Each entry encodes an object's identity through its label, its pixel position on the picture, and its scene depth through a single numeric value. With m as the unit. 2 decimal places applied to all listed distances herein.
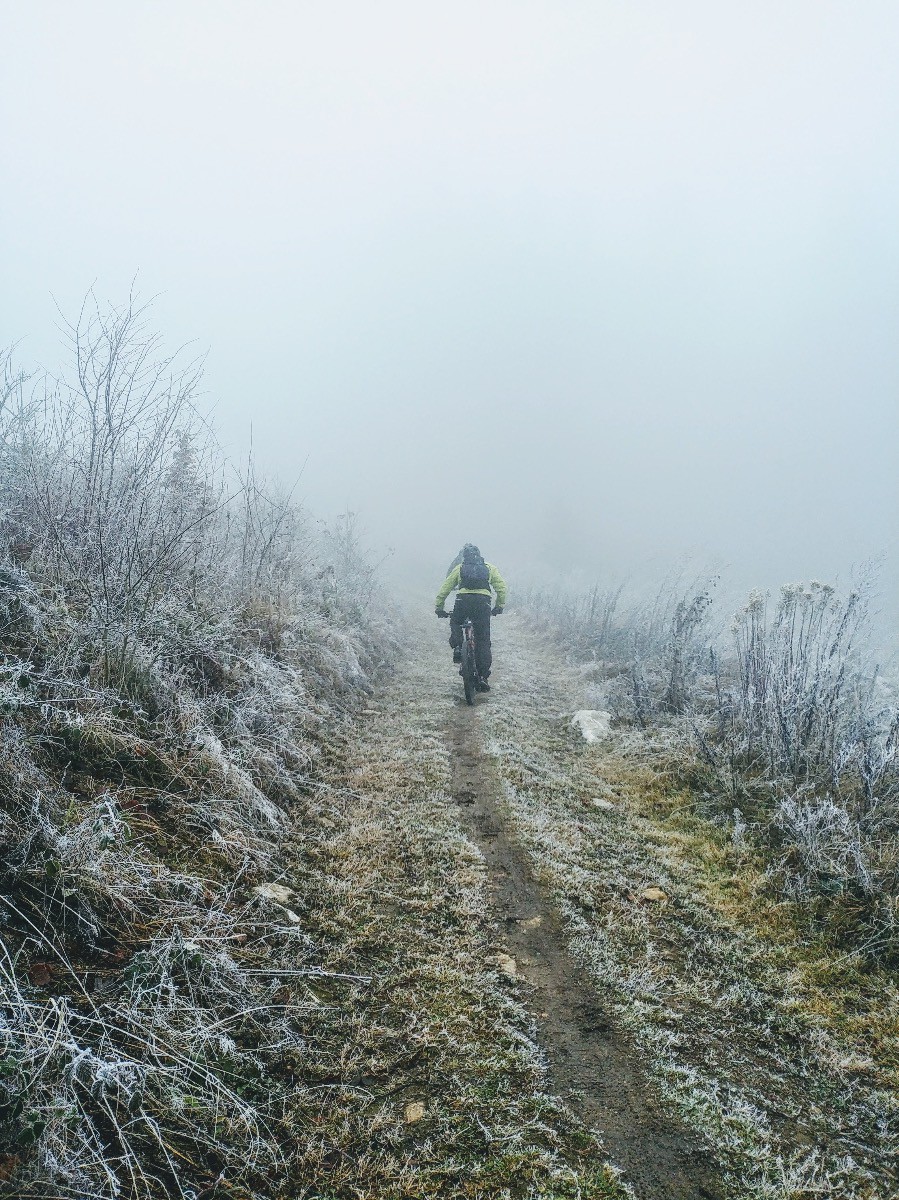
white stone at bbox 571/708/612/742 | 7.10
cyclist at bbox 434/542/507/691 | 9.34
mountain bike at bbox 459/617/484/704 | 8.71
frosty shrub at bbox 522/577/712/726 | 7.24
